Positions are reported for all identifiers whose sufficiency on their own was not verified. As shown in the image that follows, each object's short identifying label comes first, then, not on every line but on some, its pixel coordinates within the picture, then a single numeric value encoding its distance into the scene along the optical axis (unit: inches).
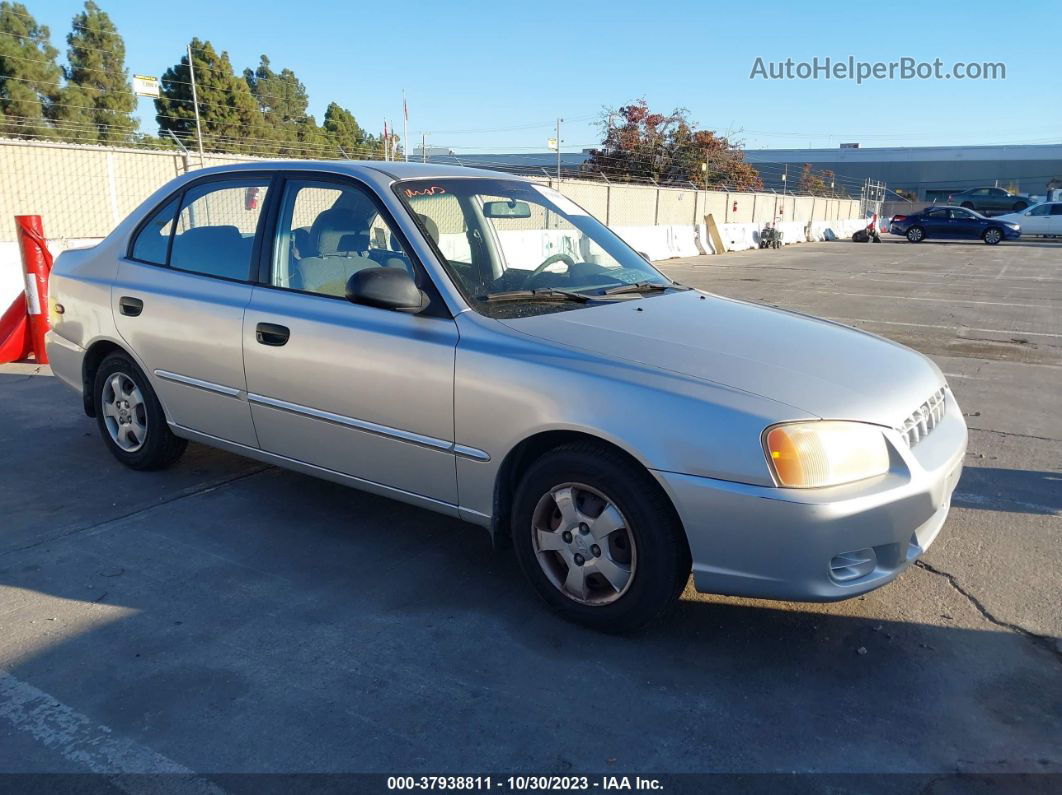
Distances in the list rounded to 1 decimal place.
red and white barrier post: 297.0
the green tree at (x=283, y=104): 1610.5
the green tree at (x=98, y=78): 1208.2
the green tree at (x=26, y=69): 1098.4
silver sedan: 113.2
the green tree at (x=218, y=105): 1422.2
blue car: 1328.7
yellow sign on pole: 608.1
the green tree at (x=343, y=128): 1866.6
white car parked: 1378.0
